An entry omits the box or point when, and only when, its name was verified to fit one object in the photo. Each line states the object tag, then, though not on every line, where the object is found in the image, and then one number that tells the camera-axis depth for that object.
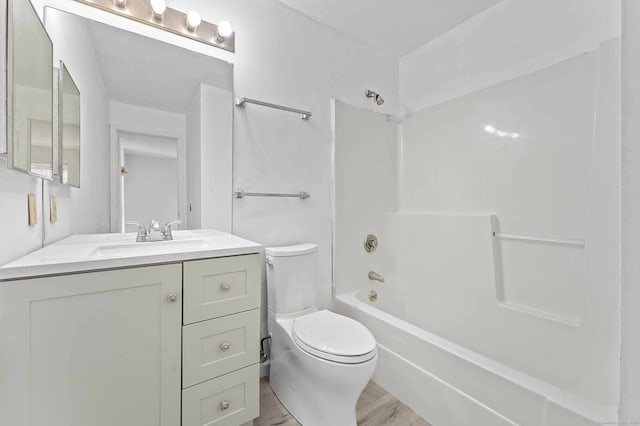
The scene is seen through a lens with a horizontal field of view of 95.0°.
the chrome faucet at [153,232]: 1.46
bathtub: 1.12
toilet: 1.29
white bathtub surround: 1.39
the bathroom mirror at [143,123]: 1.32
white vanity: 0.86
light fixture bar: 1.43
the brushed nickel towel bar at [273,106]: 1.77
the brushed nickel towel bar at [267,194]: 1.77
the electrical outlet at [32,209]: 0.98
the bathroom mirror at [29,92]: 0.82
